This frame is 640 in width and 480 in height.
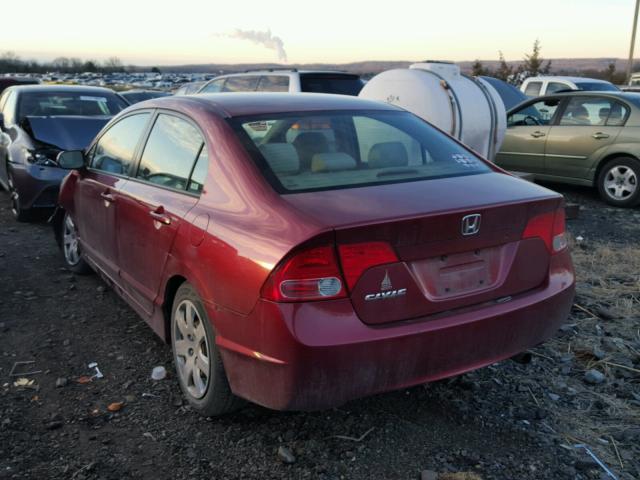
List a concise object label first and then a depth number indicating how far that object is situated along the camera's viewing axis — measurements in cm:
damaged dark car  721
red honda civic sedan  257
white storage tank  713
